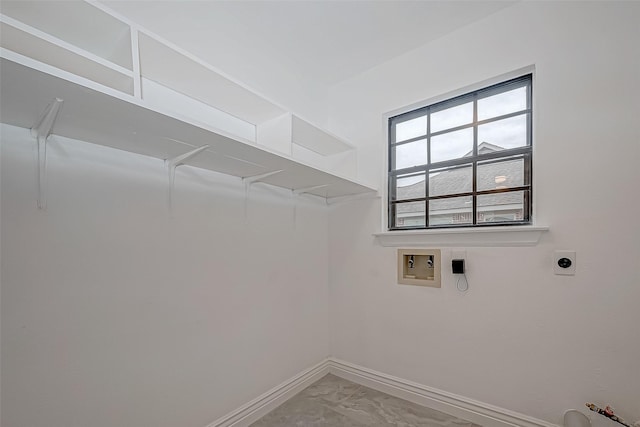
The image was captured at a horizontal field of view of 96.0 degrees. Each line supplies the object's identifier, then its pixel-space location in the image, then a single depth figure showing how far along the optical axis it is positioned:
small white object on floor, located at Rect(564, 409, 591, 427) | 1.50
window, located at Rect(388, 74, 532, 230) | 1.89
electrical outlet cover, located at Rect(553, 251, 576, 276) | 1.63
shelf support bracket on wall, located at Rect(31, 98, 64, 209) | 1.12
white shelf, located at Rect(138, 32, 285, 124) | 1.36
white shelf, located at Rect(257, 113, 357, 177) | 1.92
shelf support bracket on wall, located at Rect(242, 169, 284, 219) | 1.90
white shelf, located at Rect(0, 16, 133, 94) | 0.97
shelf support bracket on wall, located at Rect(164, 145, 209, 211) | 1.54
